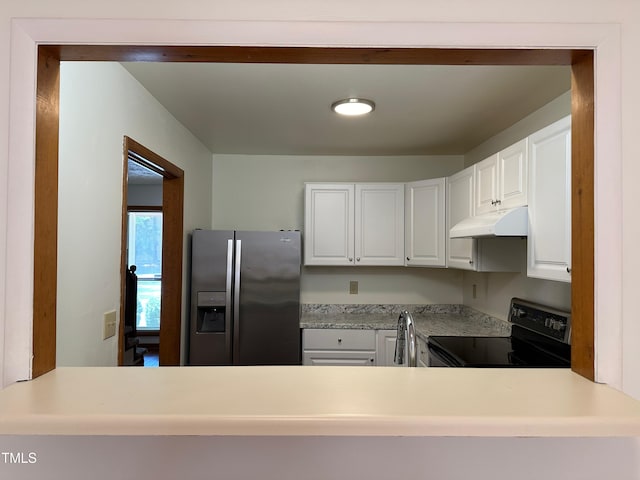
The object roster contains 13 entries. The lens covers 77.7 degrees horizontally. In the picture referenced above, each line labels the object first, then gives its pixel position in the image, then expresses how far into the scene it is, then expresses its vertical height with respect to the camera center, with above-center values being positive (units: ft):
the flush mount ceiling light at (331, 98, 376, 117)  7.67 +2.74
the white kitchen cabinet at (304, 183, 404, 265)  11.52 +0.57
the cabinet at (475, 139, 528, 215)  6.74 +1.26
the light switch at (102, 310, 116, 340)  5.84 -1.25
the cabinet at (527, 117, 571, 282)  5.43 +0.64
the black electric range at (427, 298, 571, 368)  6.61 -1.89
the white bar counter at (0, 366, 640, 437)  2.25 -0.99
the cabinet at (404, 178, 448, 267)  10.65 +0.61
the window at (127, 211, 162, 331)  19.08 -0.92
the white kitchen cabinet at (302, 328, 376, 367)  10.56 -2.71
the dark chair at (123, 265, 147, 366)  15.71 -2.70
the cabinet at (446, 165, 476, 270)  9.08 +0.84
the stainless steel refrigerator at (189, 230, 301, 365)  10.00 -1.41
